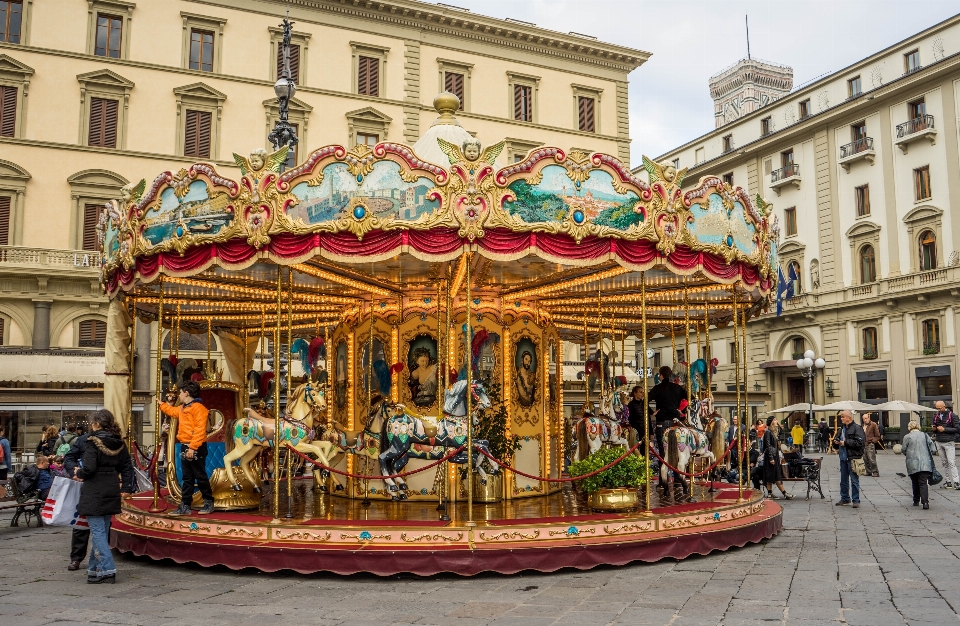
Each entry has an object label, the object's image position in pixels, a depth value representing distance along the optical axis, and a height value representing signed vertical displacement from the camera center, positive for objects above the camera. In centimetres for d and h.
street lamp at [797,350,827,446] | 3044 +146
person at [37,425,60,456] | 1574 -69
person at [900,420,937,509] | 1461 -99
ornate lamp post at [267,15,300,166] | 1155 +399
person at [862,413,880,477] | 2211 -122
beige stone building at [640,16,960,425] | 3559 +847
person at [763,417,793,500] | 1600 -111
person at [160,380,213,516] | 995 -43
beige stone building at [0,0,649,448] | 3017 +1234
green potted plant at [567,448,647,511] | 1033 -97
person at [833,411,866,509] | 1519 -91
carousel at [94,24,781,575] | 905 +109
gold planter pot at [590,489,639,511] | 1037 -119
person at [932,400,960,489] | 1752 -78
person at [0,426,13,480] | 1489 -95
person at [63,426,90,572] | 938 -149
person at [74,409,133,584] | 846 -85
